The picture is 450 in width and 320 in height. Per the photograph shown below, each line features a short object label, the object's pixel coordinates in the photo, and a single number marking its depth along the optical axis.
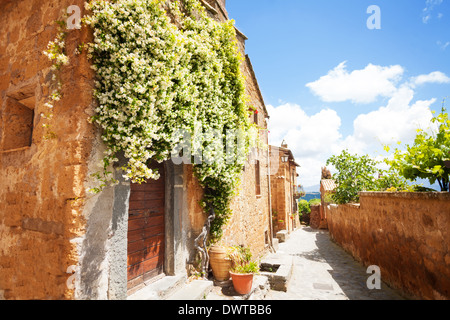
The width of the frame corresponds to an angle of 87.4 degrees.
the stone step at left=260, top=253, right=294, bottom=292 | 6.12
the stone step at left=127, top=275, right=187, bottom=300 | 3.87
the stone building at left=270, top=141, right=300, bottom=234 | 16.89
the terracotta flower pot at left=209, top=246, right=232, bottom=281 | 5.27
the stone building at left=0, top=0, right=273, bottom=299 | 3.02
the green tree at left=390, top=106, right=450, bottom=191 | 4.33
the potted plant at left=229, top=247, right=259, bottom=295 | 4.96
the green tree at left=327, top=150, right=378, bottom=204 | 10.00
